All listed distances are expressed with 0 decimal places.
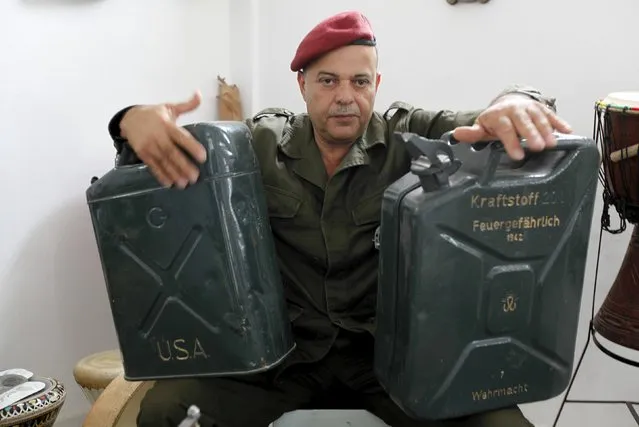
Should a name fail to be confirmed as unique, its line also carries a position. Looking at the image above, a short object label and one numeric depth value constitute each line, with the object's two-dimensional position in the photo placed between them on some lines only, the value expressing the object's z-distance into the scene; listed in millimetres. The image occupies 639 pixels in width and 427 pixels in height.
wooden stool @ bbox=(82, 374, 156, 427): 1745
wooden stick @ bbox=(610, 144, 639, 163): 1658
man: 1702
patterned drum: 1921
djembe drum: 1673
